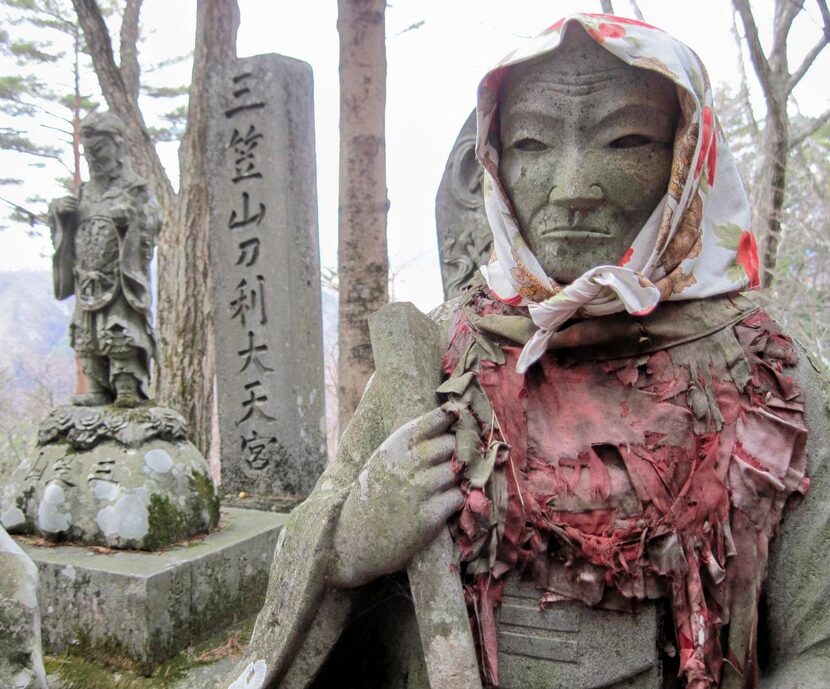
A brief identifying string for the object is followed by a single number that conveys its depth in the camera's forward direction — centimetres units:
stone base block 337
